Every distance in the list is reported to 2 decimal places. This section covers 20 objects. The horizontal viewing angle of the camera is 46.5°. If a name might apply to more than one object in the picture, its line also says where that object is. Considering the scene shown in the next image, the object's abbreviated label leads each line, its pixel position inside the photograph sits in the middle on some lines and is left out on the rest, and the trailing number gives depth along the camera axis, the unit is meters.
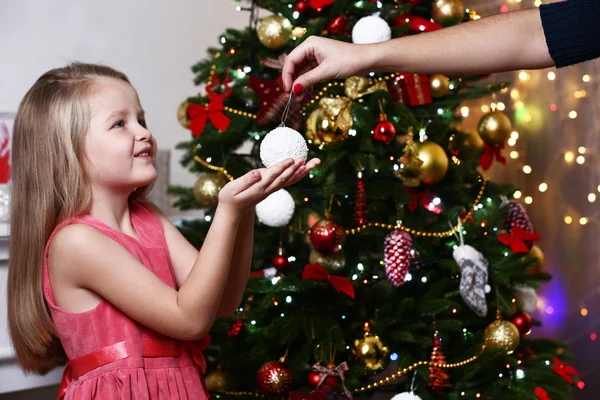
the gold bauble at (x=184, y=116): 2.35
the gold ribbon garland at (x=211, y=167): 2.21
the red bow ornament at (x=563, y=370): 2.17
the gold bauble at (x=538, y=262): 2.32
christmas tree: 2.02
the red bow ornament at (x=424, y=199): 2.15
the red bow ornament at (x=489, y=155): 2.38
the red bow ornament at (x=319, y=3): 2.13
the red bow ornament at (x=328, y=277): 1.94
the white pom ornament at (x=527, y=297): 2.26
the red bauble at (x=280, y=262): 2.10
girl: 1.27
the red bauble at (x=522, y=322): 2.25
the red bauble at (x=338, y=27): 2.13
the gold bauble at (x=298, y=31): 2.18
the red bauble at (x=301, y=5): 2.17
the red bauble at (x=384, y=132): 1.98
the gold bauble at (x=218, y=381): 2.22
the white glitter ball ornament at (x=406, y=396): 1.84
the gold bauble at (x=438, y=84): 2.16
